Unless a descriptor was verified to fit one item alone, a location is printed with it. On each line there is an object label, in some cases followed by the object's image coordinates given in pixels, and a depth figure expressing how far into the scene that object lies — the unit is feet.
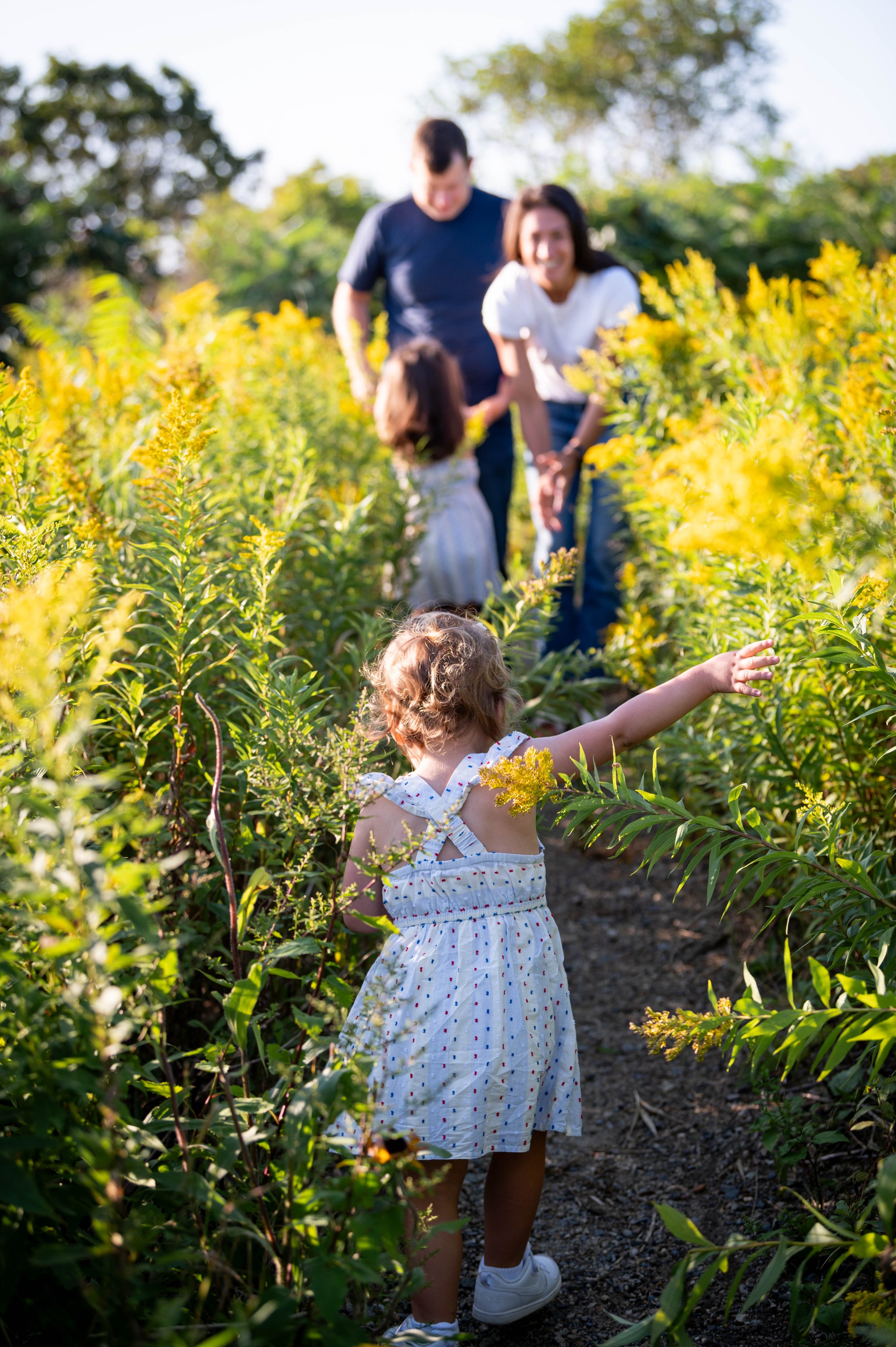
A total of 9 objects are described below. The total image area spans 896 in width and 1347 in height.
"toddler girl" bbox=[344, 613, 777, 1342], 4.96
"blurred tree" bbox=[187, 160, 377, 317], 29.89
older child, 11.08
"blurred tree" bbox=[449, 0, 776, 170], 89.76
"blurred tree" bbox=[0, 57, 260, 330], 63.52
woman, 11.82
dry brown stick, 3.94
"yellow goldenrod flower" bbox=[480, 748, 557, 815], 4.37
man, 13.44
